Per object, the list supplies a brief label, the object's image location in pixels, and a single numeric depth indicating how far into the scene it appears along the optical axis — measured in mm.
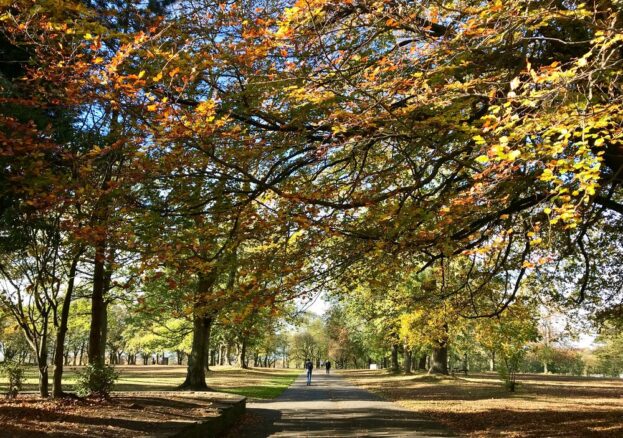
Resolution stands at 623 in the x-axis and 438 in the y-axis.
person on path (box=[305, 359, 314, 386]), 28725
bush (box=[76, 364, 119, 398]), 10977
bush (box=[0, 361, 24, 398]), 11422
